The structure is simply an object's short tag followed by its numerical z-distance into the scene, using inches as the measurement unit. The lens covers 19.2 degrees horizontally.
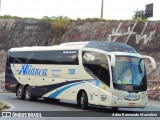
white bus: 828.0
